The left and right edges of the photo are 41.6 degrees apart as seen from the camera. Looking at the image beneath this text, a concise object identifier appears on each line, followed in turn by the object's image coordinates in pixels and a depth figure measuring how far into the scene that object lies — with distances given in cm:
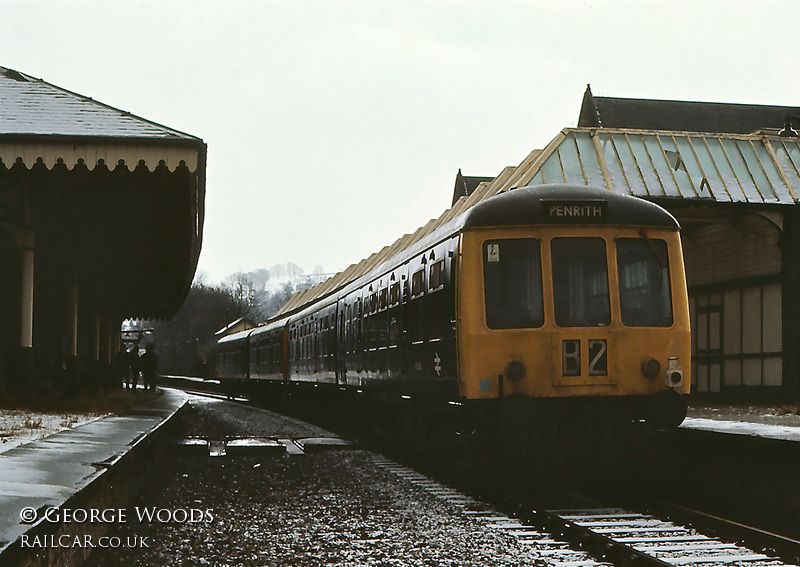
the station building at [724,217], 1977
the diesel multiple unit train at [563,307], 955
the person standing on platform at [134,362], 3457
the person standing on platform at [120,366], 3161
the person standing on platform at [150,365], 3284
